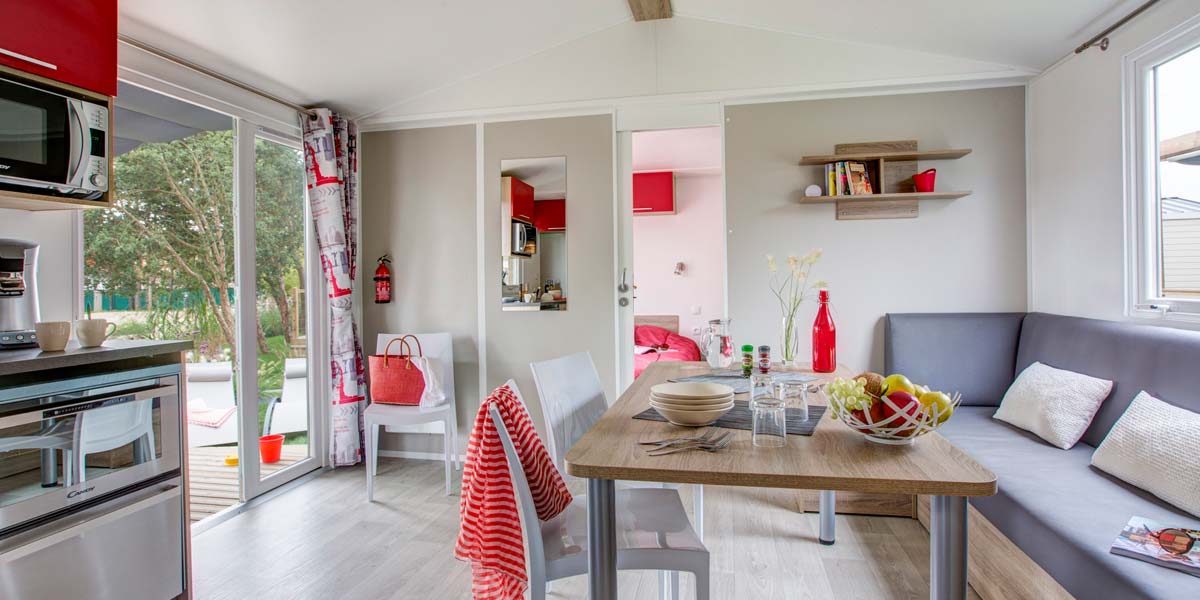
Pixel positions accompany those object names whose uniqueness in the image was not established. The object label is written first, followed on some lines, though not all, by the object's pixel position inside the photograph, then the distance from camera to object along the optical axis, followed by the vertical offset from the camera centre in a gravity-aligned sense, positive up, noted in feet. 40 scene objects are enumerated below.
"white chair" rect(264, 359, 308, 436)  11.34 -1.97
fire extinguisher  12.73 +0.42
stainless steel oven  5.50 -1.89
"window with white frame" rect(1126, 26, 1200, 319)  7.25 +1.50
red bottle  7.00 -0.55
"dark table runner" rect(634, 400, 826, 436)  4.75 -1.06
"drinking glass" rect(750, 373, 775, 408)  4.43 -0.79
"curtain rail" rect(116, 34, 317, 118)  8.33 +3.80
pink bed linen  15.94 -1.36
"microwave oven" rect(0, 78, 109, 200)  5.99 +1.79
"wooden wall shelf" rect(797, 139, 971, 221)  10.46 +2.15
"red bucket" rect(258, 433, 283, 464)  11.03 -2.73
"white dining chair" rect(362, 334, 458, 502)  10.43 -2.02
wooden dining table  3.51 -1.09
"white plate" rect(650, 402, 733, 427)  4.83 -0.98
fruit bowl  4.05 -0.80
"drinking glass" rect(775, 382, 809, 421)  4.82 -0.83
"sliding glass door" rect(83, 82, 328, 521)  8.39 +0.47
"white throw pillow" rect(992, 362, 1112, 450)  7.37 -1.46
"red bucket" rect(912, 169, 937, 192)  10.25 +2.02
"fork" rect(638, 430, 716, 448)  4.37 -1.08
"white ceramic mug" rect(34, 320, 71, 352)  6.22 -0.29
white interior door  11.59 +2.00
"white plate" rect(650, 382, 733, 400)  4.96 -0.83
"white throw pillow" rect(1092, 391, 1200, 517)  5.41 -1.60
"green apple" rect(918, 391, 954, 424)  4.08 -0.77
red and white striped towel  4.82 -1.65
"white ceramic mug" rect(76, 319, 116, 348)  6.60 -0.29
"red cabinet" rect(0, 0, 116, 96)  5.89 +2.86
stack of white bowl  4.83 -0.90
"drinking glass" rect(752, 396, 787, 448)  4.27 -0.93
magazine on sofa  4.46 -2.04
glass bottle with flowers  10.95 +0.18
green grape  4.19 -0.72
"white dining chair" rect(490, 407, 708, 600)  4.62 -2.07
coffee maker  6.31 +0.15
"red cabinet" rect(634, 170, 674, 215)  19.06 +3.46
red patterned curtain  11.70 +0.98
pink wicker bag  10.93 -1.47
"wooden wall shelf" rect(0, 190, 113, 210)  6.26 +1.20
